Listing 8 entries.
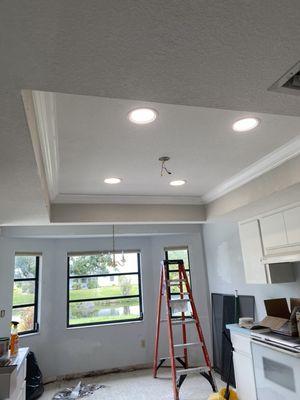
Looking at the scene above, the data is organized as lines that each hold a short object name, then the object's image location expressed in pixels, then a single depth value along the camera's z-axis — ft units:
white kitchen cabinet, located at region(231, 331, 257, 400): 9.59
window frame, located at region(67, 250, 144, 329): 15.58
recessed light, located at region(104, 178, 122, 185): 9.38
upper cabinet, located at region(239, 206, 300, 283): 8.62
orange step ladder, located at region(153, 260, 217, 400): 11.76
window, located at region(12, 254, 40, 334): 14.12
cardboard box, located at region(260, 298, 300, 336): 8.65
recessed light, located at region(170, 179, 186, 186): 9.97
